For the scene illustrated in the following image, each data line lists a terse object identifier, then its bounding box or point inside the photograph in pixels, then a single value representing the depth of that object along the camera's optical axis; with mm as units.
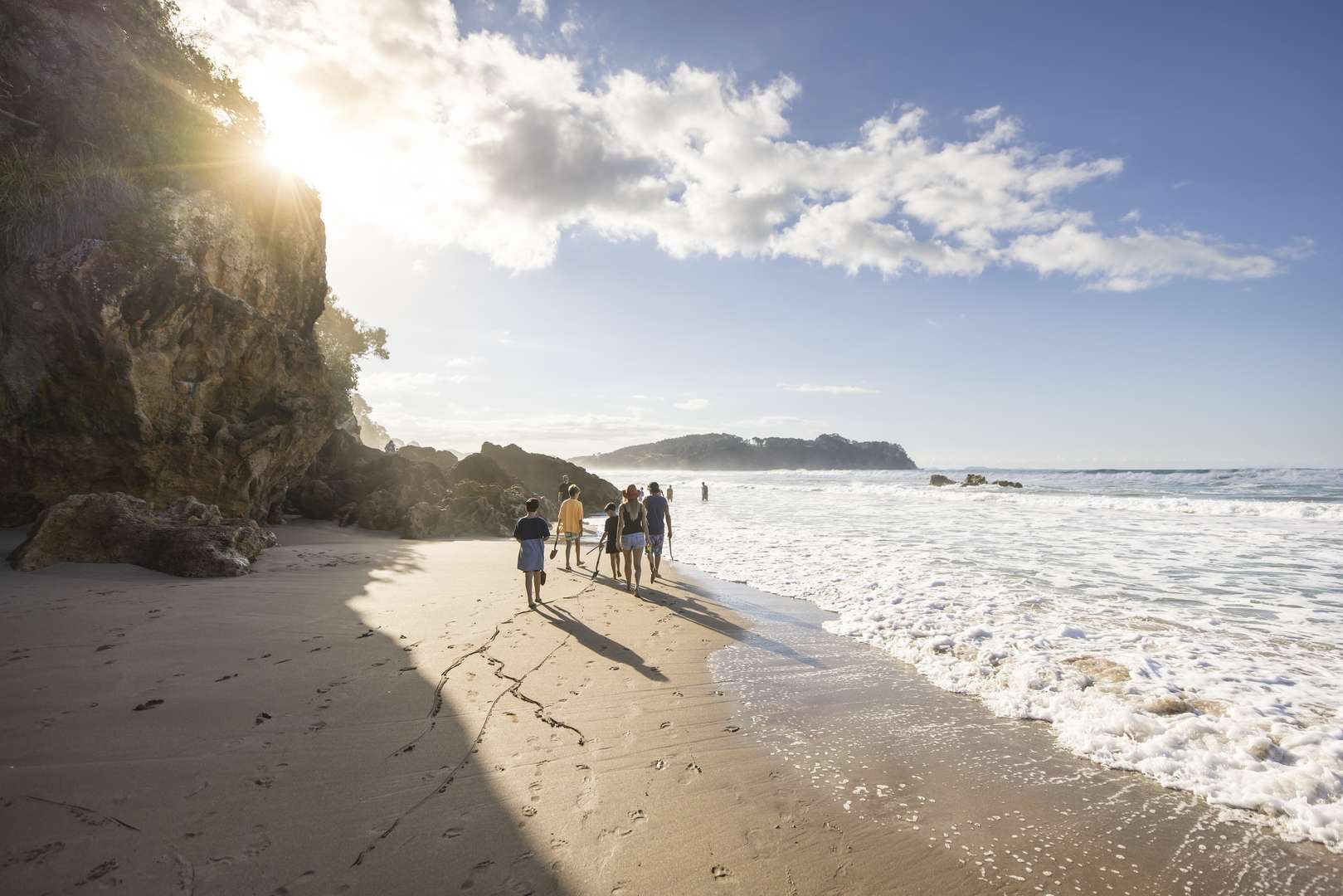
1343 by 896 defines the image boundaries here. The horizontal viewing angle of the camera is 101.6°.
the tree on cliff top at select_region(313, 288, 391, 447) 25517
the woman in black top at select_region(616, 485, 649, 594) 10242
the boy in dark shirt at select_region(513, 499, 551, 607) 8611
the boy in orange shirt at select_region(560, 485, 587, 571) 11617
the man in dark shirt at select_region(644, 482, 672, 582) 11445
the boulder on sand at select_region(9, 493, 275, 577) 8422
